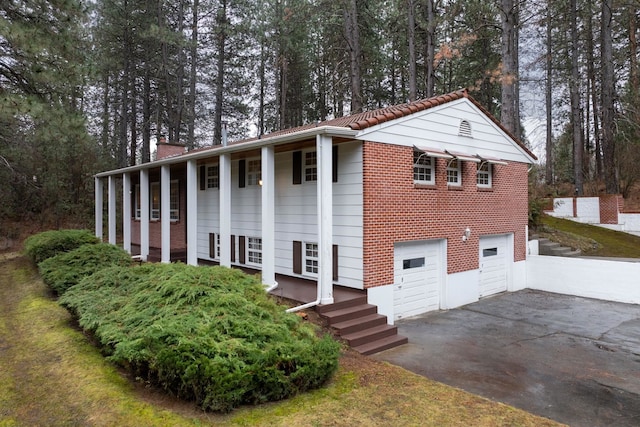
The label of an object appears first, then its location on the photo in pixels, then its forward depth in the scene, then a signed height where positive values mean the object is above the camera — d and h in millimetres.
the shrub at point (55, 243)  12258 -833
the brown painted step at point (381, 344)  6816 -2327
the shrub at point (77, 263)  9049 -1158
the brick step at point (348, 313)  7256 -1872
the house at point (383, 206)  8367 +184
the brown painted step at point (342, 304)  7383 -1753
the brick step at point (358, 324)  7082 -2025
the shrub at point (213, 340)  4174 -1490
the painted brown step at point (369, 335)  6911 -2177
